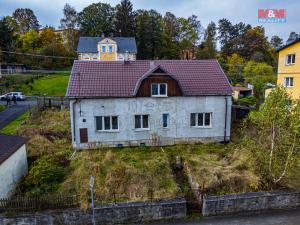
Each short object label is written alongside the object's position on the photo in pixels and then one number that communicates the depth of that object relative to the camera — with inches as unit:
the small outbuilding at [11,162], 468.8
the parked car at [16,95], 1545.3
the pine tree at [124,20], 2728.8
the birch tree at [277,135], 470.6
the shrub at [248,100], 1444.4
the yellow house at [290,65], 1092.5
